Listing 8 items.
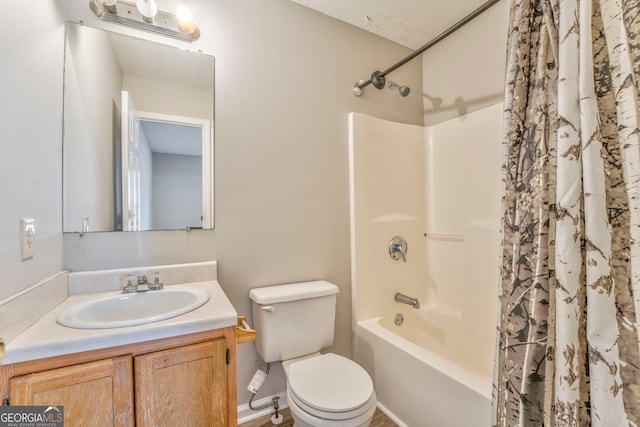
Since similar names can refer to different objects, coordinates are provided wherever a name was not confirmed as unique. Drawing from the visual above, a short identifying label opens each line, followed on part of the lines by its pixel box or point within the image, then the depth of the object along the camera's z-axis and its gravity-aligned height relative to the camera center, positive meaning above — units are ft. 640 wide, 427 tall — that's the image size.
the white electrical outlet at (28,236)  3.07 -0.21
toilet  3.83 -2.52
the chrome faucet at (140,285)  4.15 -1.04
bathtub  4.03 -2.78
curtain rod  4.53 +3.08
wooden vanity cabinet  2.61 -1.69
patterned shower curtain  2.37 -0.21
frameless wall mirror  4.20 +1.30
